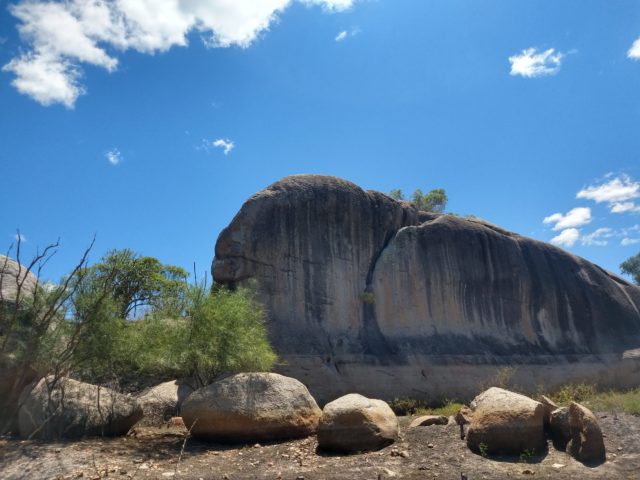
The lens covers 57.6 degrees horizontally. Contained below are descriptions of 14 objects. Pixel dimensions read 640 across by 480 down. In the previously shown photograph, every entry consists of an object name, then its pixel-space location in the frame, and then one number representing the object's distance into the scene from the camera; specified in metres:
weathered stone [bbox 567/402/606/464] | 9.33
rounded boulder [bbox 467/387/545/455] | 9.68
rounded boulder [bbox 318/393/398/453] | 10.48
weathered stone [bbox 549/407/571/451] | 9.81
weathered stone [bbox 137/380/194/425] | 14.27
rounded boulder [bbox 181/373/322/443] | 11.53
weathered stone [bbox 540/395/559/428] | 10.20
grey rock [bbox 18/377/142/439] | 10.85
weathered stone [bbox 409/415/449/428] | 12.47
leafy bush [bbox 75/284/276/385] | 12.67
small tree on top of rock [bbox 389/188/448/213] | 39.53
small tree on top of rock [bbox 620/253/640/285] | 48.97
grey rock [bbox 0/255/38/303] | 11.90
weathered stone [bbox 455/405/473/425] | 11.15
